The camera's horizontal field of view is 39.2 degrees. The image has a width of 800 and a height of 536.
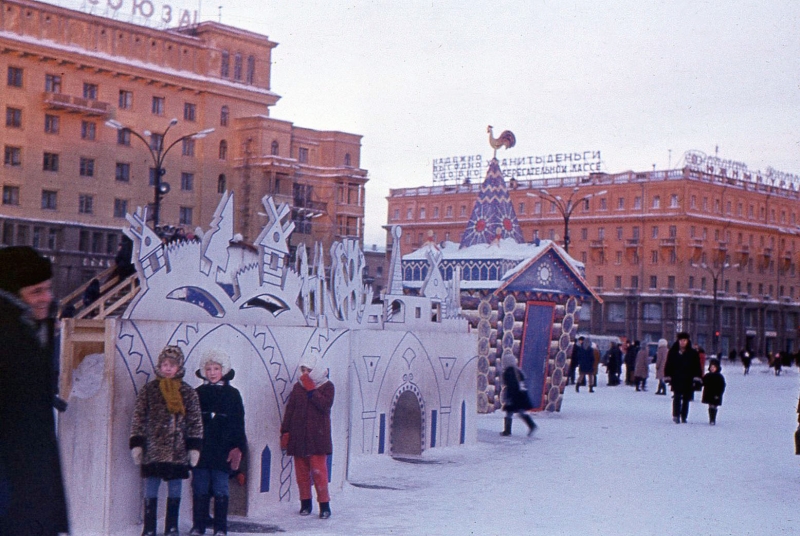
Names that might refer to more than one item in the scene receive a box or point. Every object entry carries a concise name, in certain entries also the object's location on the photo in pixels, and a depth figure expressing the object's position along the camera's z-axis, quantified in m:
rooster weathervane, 25.45
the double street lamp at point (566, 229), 38.80
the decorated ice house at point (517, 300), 21.67
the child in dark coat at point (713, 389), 21.22
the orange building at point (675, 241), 78.31
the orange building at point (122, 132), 53.06
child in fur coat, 8.52
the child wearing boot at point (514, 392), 17.61
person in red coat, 10.00
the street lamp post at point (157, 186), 31.48
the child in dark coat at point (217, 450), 8.89
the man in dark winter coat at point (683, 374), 20.81
